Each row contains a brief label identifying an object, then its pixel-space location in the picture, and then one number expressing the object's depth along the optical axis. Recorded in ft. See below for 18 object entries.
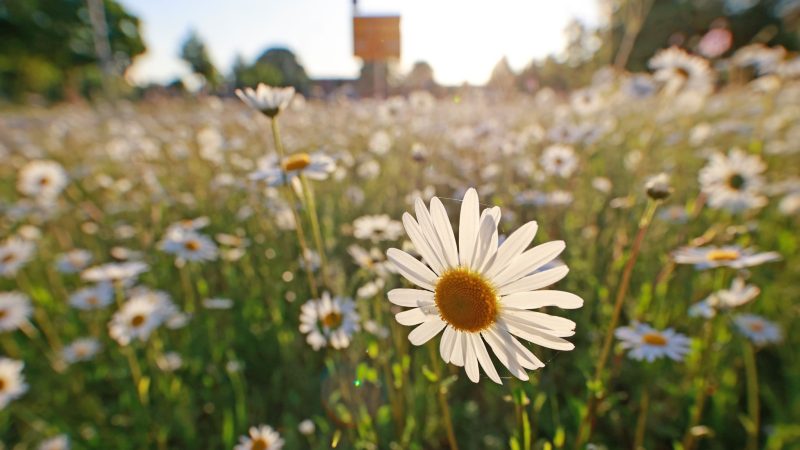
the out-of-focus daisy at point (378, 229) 1.03
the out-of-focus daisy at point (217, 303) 1.18
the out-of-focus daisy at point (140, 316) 1.10
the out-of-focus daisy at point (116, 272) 1.16
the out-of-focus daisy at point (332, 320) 0.83
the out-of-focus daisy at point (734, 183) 1.20
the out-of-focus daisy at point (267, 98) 0.68
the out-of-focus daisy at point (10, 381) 1.11
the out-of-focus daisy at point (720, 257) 0.74
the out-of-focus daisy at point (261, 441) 0.80
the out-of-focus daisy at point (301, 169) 0.80
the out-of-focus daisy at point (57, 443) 0.99
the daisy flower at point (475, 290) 0.40
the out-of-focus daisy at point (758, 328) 0.92
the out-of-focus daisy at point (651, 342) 0.77
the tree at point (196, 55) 75.78
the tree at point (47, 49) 74.09
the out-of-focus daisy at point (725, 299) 0.79
